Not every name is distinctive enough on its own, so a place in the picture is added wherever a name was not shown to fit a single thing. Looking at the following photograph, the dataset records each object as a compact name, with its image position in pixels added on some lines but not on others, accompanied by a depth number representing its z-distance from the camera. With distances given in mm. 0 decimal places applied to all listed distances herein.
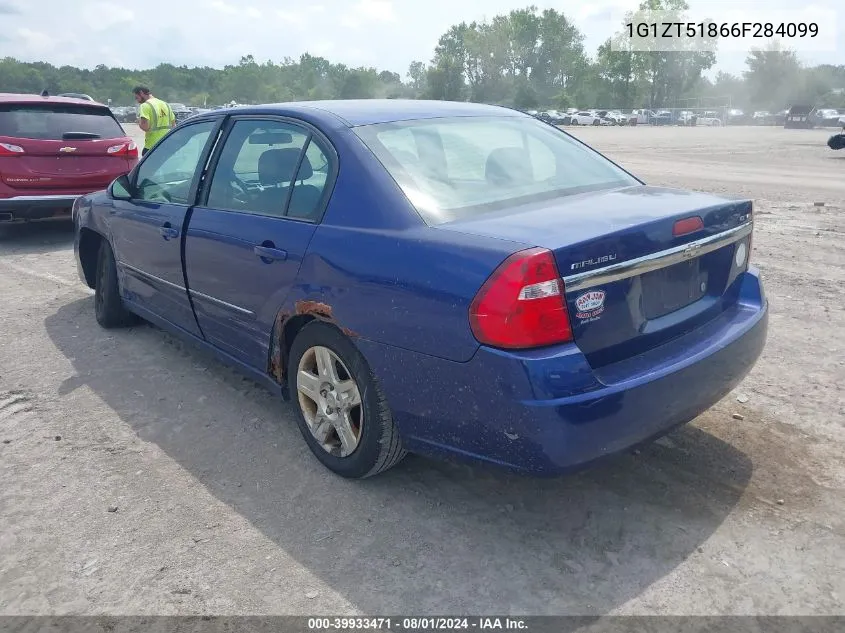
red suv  8547
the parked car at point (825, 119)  53044
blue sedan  2555
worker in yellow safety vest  10133
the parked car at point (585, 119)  70438
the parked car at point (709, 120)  74125
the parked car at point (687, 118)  74125
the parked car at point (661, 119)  76812
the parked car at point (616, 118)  71594
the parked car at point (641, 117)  75250
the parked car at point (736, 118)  80125
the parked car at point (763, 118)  74056
